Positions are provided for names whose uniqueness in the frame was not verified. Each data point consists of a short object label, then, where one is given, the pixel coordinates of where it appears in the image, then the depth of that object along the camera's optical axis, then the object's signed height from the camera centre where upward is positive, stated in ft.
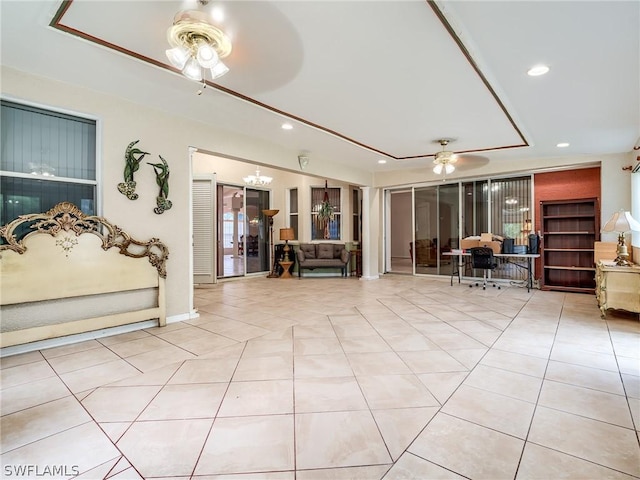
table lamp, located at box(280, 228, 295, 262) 26.61 +0.44
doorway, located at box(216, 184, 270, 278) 26.32 +0.85
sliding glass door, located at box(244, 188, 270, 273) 27.91 +0.87
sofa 26.76 -1.46
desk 19.72 -1.22
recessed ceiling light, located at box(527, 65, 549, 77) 9.51 +5.29
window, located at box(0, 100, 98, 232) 10.01 +2.84
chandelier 25.56 +5.11
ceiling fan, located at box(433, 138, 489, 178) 17.76 +5.27
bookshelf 19.58 -0.42
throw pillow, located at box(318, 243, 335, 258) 27.65 -1.01
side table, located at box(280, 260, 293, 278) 27.13 -2.40
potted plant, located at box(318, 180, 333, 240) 28.19 +2.39
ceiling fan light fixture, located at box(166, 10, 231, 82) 6.72 +4.69
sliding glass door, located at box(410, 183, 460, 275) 24.88 +0.96
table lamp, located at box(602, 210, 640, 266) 13.65 +0.43
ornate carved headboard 9.41 -1.19
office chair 20.25 -1.31
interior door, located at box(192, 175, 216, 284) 23.82 +1.00
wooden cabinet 13.14 -2.21
